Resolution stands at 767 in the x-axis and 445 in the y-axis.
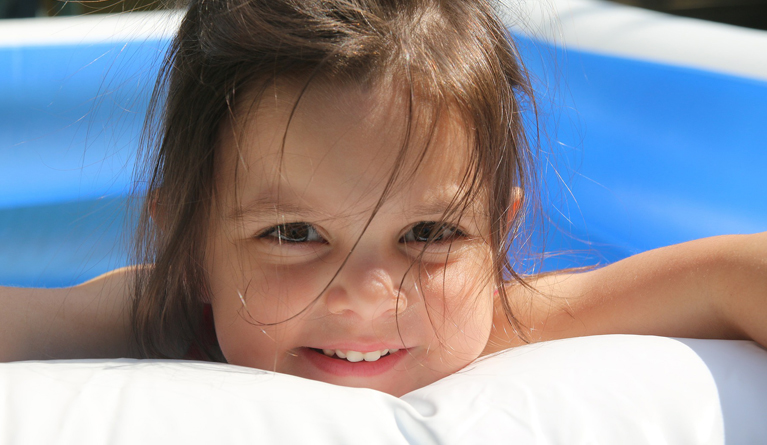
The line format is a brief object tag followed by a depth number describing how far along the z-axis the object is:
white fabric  0.77
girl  0.85
